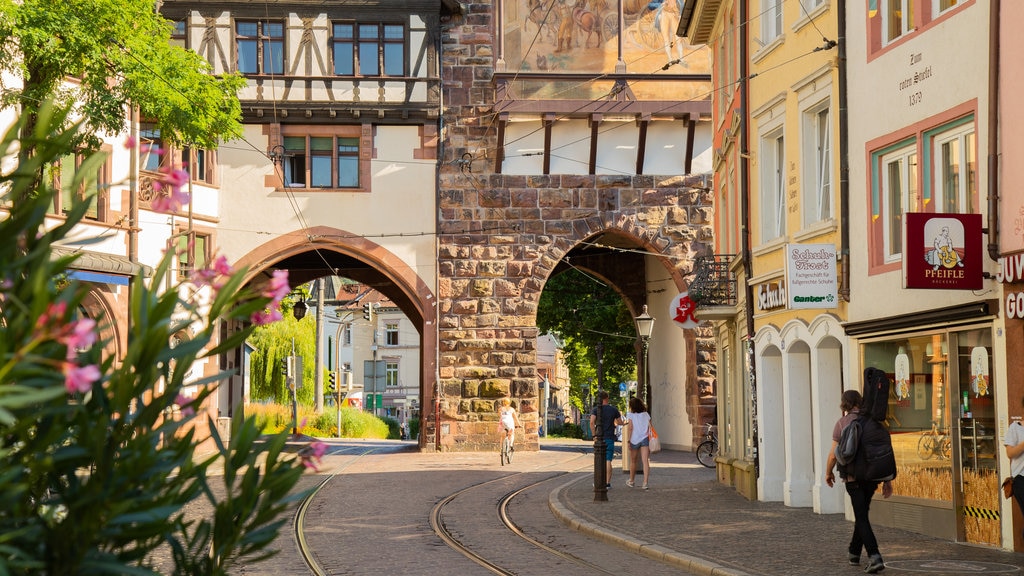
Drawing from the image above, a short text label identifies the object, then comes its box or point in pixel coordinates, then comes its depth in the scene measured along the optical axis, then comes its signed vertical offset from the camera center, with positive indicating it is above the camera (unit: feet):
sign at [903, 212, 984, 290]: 41.63 +3.82
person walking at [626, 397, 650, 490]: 70.85 -2.63
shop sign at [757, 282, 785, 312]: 59.52 +3.75
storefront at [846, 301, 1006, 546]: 42.50 -1.33
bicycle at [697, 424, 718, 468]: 93.79 -5.05
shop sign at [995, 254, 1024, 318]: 39.58 +2.94
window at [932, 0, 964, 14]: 45.49 +12.47
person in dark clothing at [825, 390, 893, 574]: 34.81 -3.04
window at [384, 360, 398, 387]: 297.12 +1.67
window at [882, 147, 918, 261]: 48.70 +6.77
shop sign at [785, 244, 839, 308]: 53.21 +4.02
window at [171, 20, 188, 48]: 108.37 +27.35
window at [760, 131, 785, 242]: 63.46 +9.14
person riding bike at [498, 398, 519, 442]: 95.71 -2.72
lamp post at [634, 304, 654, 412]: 82.33 +3.33
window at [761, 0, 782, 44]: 63.67 +16.88
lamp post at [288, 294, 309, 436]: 116.45 +6.22
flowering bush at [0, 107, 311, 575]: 9.88 -0.41
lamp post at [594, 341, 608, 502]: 60.29 -3.97
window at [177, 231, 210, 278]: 106.73 +10.54
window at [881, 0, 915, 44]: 48.85 +13.06
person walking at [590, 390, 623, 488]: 67.56 -1.95
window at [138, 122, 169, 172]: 103.55 +19.11
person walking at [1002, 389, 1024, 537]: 35.89 -1.98
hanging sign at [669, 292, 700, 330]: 74.43 +3.75
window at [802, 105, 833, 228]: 57.31 +9.07
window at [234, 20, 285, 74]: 108.99 +26.50
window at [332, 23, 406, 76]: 109.70 +26.70
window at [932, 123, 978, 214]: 44.50 +6.88
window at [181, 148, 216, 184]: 108.68 +17.24
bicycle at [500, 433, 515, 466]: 94.59 -4.67
